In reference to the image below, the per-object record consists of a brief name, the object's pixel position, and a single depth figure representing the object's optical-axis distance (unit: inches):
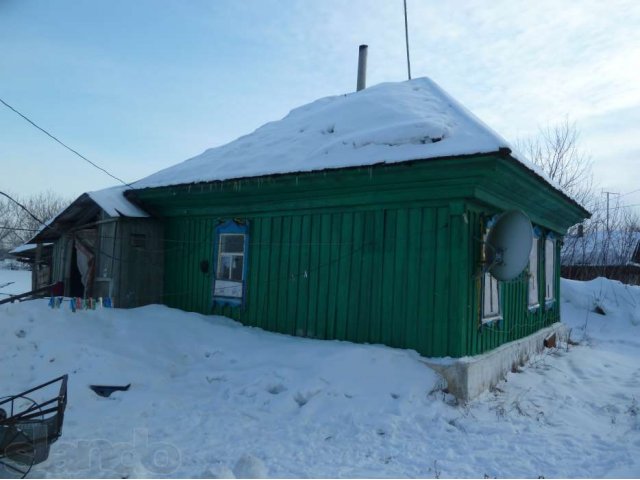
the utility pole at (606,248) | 1167.0
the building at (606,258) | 1078.9
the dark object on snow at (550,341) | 432.1
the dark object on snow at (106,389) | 255.3
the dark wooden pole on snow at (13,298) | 320.2
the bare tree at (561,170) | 1093.1
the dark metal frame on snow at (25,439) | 156.3
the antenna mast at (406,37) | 505.6
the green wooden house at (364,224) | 271.9
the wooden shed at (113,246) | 379.2
